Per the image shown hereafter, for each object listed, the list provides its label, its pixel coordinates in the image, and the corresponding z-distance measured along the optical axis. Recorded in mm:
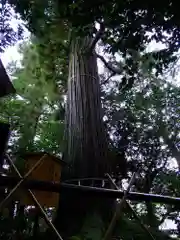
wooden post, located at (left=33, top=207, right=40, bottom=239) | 2149
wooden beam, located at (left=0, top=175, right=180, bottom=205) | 1315
